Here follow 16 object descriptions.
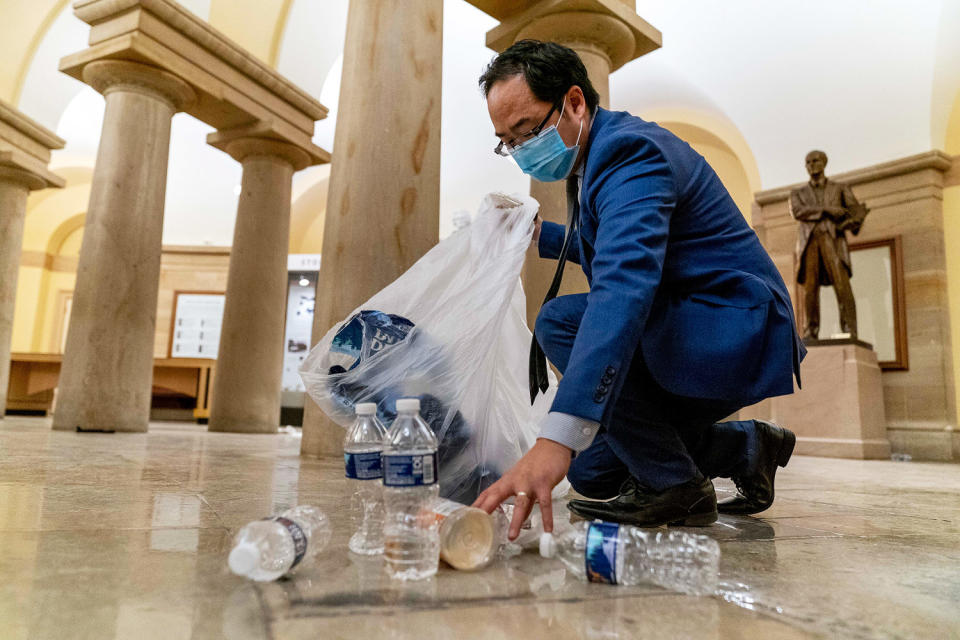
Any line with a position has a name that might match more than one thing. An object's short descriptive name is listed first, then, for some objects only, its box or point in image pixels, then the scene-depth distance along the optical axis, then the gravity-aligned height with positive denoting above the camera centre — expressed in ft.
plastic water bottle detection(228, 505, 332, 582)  3.43 -0.88
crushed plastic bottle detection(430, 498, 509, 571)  4.00 -0.90
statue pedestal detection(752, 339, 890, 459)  22.40 -0.36
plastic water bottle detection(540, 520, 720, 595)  3.71 -0.96
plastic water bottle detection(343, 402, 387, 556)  4.39 -0.59
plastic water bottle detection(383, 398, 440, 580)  3.90 -0.78
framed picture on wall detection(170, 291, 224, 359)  45.44 +3.19
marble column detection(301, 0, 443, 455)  10.74 +3.34
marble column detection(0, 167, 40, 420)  26.37 +5.01
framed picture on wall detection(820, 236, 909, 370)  26.35 +3.65
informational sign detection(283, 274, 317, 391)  38.29 +3.01
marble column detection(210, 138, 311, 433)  22.40 +2.54
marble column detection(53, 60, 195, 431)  17.78 +2.80
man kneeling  4.19 +0.50
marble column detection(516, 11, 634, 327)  13.74 +7.12
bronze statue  24.47 +5.70
